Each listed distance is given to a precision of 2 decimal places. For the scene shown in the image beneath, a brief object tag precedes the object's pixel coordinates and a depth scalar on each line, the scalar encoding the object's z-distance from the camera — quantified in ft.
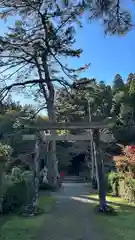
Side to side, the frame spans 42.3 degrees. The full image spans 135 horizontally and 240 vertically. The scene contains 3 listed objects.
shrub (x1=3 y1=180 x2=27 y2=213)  18.47
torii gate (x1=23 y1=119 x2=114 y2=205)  19.72
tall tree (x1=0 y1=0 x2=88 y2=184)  18.87
